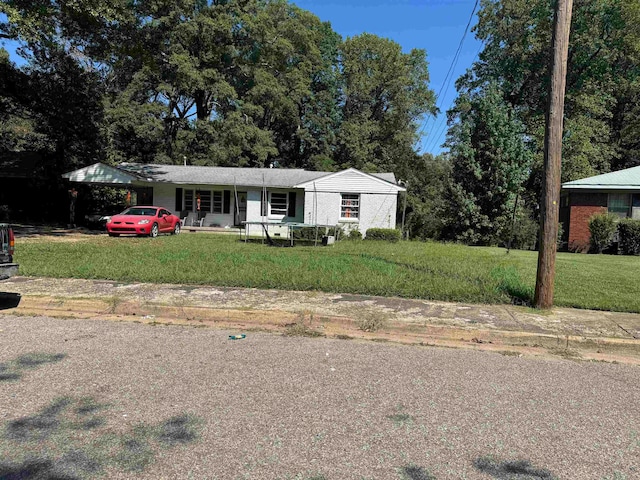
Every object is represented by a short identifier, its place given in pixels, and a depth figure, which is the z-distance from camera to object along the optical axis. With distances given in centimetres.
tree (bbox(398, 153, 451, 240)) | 2564
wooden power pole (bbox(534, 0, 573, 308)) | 725
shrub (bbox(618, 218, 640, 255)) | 2006
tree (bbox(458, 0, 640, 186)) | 2881
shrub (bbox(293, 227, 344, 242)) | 2057
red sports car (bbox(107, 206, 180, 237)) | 1942
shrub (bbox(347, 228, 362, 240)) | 2312
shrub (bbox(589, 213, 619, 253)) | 2061
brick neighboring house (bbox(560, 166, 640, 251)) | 2183
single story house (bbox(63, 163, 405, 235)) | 2461
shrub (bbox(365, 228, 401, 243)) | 2239
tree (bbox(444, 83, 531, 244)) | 2344
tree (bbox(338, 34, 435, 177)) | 4119
